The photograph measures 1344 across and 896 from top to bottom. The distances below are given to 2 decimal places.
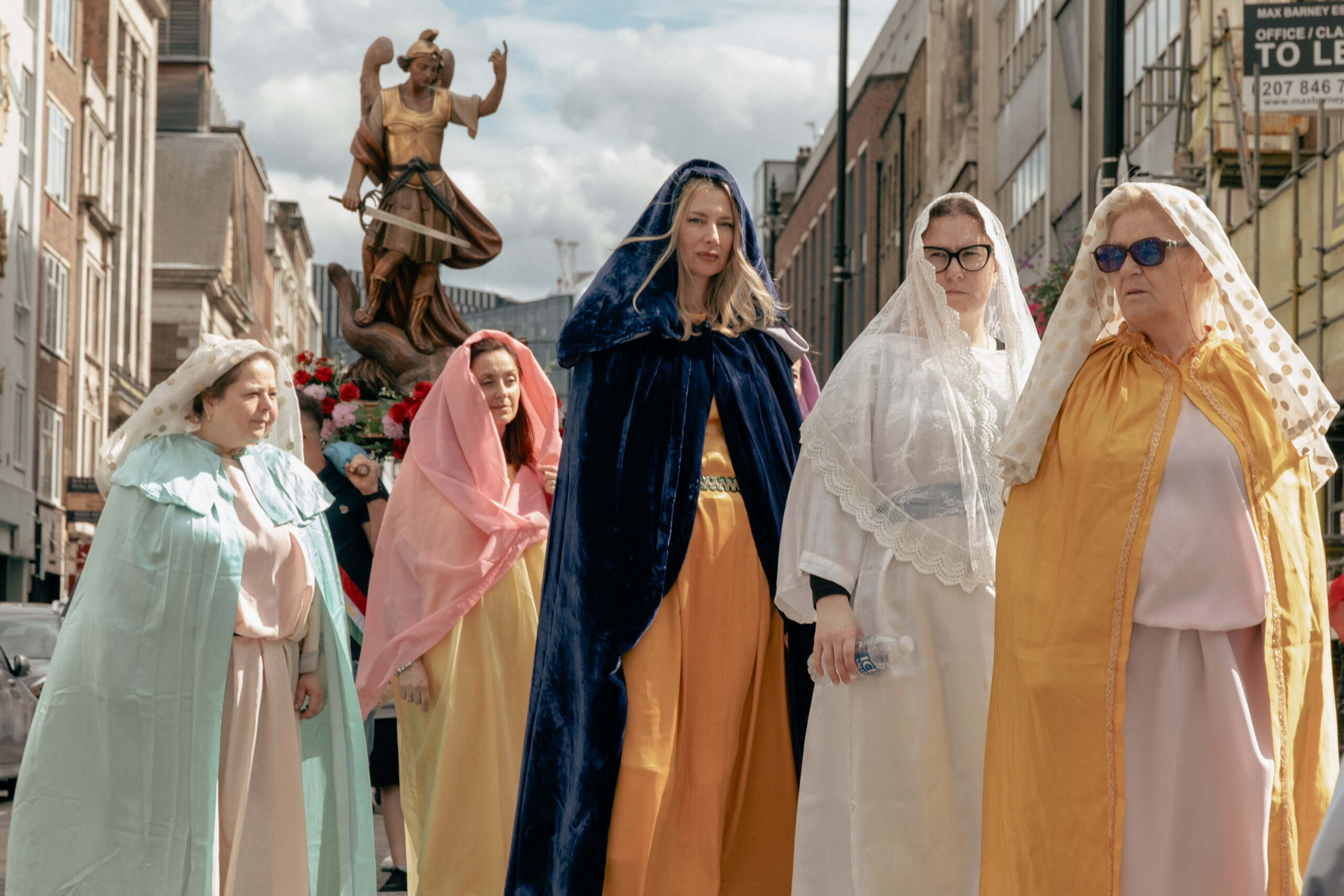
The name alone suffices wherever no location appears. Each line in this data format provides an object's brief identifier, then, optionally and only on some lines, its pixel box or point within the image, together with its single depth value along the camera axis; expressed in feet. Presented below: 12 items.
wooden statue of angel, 36.70
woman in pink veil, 23.00
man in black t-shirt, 27.91
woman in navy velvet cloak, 17.37
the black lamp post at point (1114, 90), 35.35
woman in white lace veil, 15.92
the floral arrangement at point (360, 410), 33.32
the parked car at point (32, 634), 51.44
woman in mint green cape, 19.79
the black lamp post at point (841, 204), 78.69
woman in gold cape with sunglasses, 13.44
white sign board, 56.18
